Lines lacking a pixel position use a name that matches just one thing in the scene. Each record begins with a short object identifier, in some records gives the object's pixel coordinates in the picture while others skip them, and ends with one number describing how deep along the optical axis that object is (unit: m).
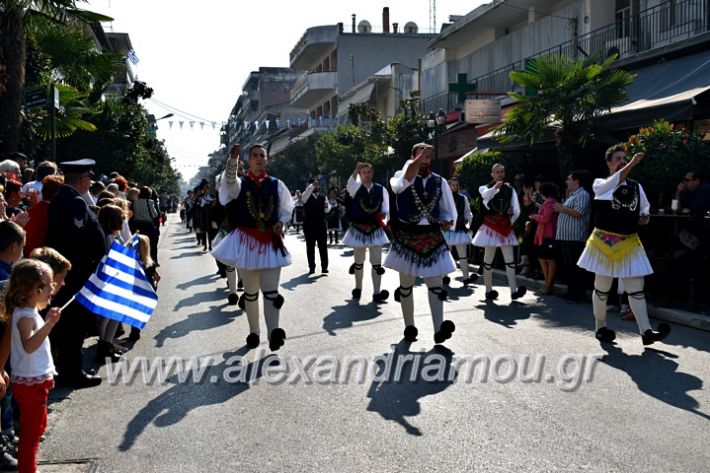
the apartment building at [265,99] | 103.12
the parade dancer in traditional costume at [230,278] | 11.38
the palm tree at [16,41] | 15.05
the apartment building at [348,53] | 65.75
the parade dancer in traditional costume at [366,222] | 11.98
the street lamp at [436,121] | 28.20
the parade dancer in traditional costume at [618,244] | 7.89
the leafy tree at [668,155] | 11.40
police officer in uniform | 6.67
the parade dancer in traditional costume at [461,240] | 13.44
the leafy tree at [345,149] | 38.94
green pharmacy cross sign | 30.83
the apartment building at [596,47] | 15.88
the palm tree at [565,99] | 16.14
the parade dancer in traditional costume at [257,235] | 7.98
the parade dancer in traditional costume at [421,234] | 8.19
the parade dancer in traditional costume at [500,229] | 11.37
